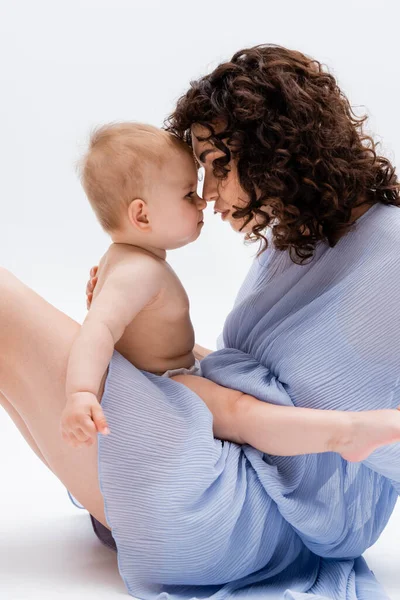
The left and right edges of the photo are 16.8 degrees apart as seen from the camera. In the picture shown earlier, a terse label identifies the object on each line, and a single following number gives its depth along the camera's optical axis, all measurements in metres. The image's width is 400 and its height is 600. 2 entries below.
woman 1.52
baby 1.51
